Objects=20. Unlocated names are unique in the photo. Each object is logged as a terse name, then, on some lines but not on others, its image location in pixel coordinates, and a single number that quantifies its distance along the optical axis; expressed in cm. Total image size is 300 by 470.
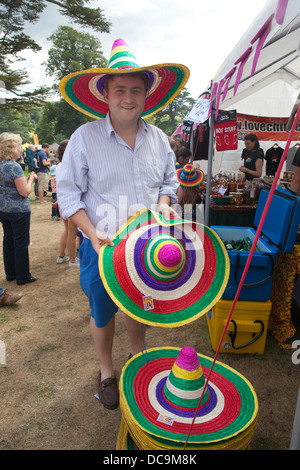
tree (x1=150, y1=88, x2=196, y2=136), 3884
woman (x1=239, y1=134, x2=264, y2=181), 500
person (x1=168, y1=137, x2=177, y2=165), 529
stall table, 409
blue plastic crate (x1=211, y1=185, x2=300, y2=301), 228
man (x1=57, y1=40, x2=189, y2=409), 155
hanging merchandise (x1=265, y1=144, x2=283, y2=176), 645
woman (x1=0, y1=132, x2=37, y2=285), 336
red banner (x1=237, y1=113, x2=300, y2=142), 677
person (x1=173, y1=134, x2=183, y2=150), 920
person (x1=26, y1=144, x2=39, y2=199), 1002
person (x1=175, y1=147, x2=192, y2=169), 512
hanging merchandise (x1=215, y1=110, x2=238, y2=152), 380
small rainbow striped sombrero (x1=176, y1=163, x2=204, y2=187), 425
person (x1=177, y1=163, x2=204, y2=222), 426
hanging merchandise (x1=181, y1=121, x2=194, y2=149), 613
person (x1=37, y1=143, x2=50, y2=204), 885
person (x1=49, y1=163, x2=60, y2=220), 685
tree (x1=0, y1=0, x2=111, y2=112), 1271
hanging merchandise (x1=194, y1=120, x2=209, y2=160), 531
